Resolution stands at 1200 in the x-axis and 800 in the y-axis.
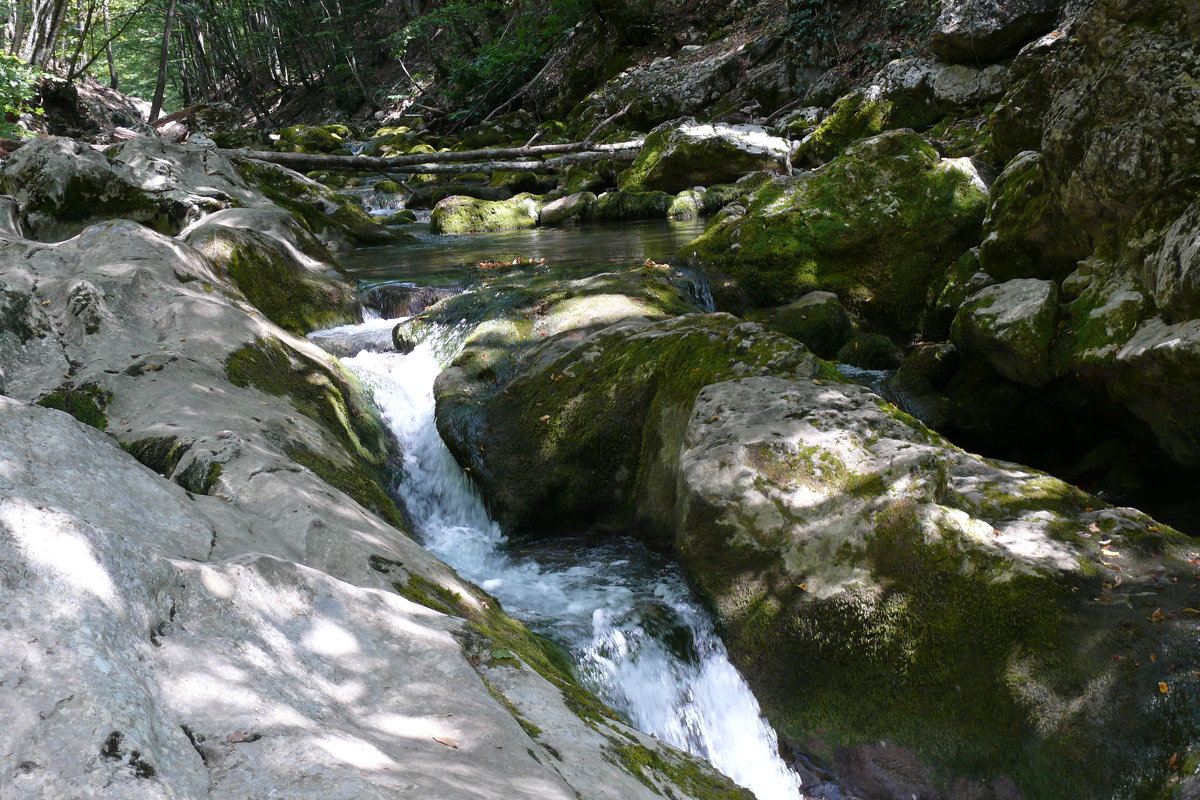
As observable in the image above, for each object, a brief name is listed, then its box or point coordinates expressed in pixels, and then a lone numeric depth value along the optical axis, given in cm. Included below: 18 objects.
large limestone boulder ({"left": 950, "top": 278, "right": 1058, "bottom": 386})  573
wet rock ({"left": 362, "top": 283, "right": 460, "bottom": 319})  918
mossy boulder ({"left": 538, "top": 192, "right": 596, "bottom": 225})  1614
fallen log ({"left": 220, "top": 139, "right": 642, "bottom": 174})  1524
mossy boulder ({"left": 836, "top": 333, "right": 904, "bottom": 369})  766
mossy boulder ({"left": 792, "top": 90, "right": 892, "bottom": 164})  1550
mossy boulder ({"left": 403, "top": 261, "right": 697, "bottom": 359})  727
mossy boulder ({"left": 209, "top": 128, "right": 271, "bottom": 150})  2402
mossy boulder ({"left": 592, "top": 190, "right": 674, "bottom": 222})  1596
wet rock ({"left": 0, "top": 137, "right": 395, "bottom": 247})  830
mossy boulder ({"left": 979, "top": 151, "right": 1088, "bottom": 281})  616
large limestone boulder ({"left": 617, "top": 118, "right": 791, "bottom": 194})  1645
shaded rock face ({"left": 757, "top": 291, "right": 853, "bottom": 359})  776
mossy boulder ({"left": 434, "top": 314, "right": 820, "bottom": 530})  538
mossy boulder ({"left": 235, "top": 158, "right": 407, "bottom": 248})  1255
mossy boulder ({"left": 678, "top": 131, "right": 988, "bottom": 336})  823
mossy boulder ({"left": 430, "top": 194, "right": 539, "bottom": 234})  1562
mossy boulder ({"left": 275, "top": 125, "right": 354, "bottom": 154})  2552
